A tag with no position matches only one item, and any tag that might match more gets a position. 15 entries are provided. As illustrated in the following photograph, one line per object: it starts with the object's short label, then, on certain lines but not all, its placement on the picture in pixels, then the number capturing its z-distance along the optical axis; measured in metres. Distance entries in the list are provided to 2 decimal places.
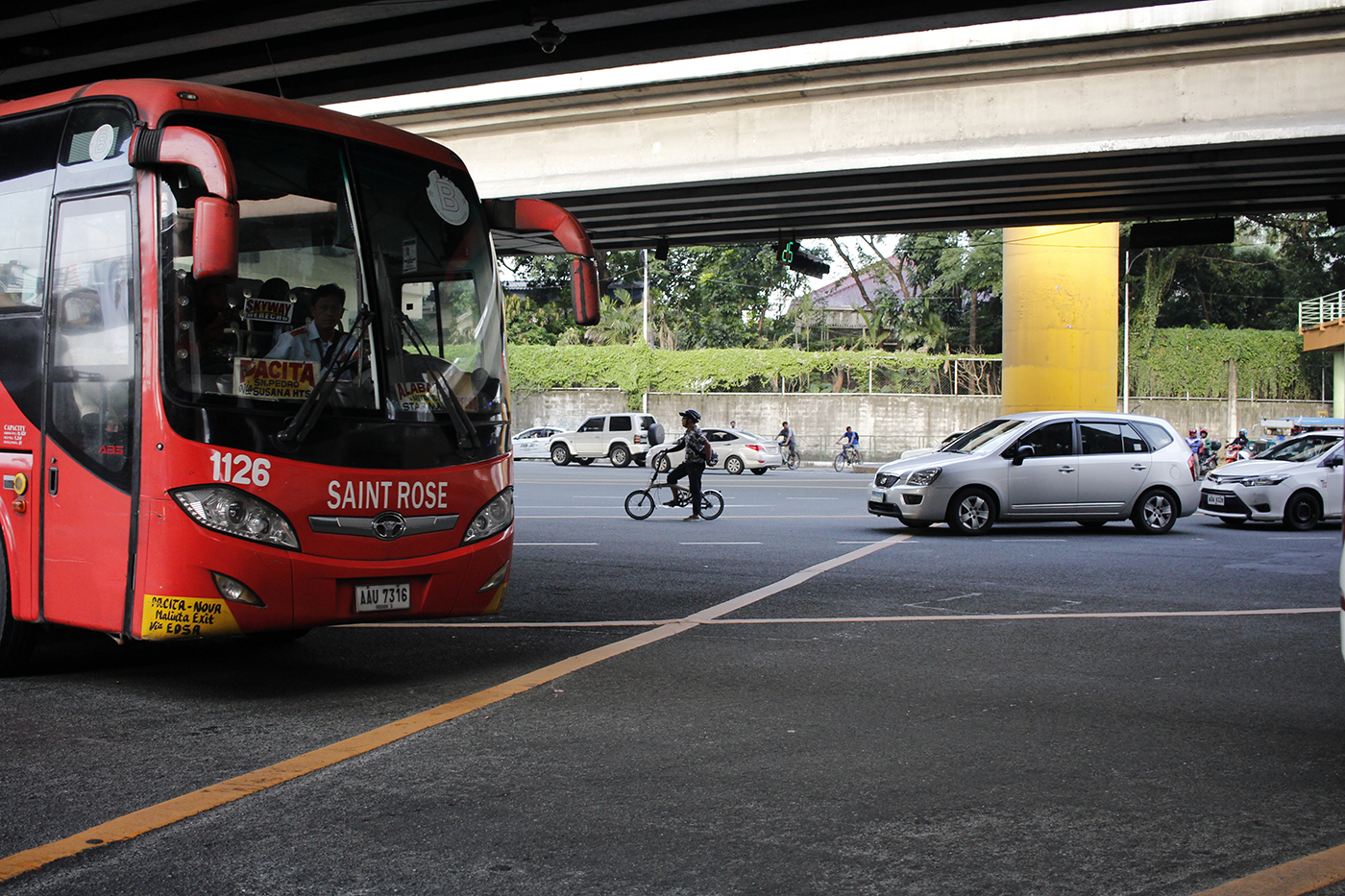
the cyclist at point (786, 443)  37.69
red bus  5.67
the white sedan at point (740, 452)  33.53
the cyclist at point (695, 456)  17.10
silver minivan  15.55
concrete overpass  15.16
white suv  37.44
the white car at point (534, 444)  40.94
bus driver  5.95
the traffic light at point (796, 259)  23.34
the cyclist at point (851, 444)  37.12
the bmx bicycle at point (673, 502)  17.62
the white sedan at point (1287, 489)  16.92
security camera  11.03
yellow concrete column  25.00
